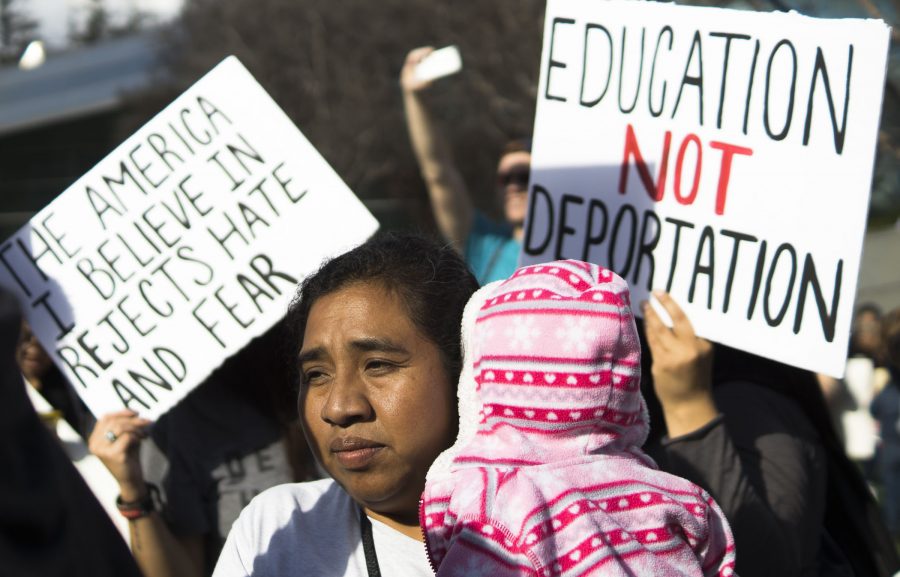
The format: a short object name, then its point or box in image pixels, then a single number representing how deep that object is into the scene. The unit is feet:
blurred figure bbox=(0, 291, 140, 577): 6.99
